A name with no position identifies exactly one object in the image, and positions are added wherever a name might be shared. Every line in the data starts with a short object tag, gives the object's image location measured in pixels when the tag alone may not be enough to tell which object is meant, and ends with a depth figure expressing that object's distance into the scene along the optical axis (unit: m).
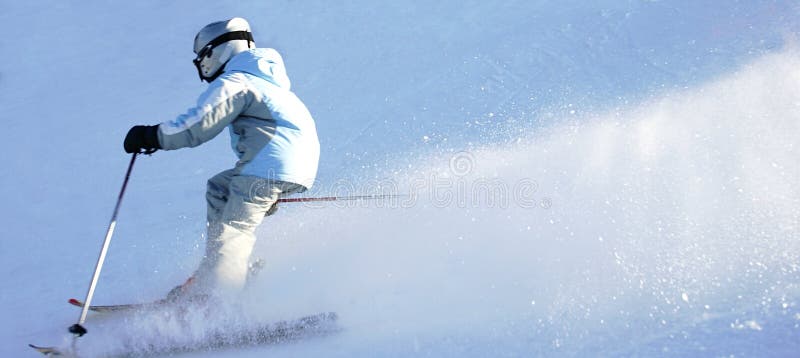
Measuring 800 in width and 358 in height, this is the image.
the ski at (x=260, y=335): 6.65
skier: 6.43
